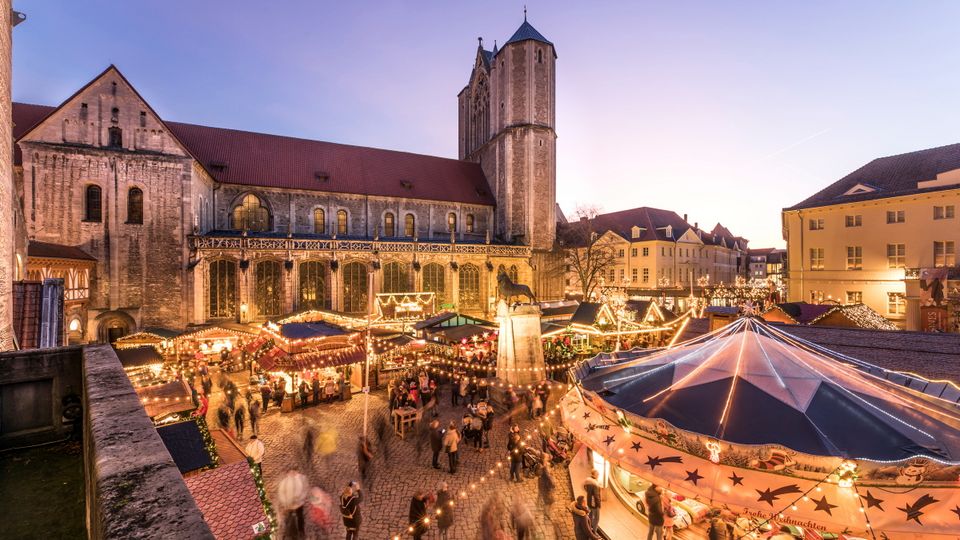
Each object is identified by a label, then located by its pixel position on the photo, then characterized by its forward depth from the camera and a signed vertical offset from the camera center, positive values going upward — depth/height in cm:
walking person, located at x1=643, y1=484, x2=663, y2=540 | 729 -417
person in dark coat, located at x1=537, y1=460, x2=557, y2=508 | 906 -479
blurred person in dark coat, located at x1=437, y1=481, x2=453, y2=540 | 781 -454
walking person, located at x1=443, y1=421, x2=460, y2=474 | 1052 -437
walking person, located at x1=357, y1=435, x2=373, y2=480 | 1017 -453
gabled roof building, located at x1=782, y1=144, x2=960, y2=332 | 2375 +220
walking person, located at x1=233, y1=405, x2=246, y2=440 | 1315 -458
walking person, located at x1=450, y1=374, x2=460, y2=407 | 1625 -481
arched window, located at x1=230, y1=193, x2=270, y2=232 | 3008 +455
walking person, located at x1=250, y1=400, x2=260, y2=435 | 1263 -433
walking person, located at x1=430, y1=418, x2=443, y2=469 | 1074 -436
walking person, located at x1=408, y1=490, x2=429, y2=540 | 761 -446
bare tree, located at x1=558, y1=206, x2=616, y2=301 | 3904 +371
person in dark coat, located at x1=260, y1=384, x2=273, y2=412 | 1474 -425
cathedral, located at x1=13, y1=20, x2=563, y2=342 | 2309 +478
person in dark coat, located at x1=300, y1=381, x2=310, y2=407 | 1560 -450
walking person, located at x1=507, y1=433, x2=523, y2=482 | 1014 -451
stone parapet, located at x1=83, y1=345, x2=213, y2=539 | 155 -93
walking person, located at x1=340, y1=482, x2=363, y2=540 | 748 -427
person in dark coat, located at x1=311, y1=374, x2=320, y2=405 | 1571 -433
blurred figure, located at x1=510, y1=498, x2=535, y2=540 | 775 -480
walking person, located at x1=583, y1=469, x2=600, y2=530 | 798 -436
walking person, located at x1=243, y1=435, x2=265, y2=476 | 945 -403
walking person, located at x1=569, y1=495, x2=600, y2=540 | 727 -443
